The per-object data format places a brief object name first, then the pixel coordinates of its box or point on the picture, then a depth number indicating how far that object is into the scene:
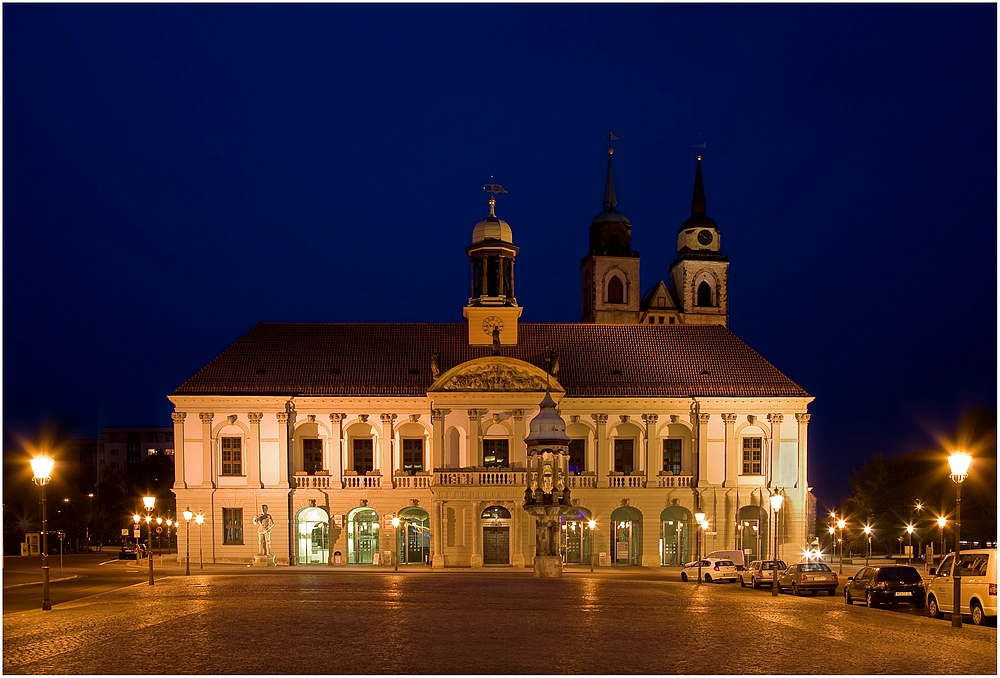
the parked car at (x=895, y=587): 29.47
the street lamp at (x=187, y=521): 53.82
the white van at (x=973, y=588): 23.48
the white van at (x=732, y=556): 47.69
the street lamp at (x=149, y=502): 42.25
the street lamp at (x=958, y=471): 24.26
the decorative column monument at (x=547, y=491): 45.22
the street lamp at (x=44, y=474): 26.83
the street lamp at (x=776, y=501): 39.25
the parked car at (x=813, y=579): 35.06
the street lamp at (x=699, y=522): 55.62
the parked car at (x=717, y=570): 43.47
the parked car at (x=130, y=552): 65.31
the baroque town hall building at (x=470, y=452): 56.44
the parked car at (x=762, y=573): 38.44
